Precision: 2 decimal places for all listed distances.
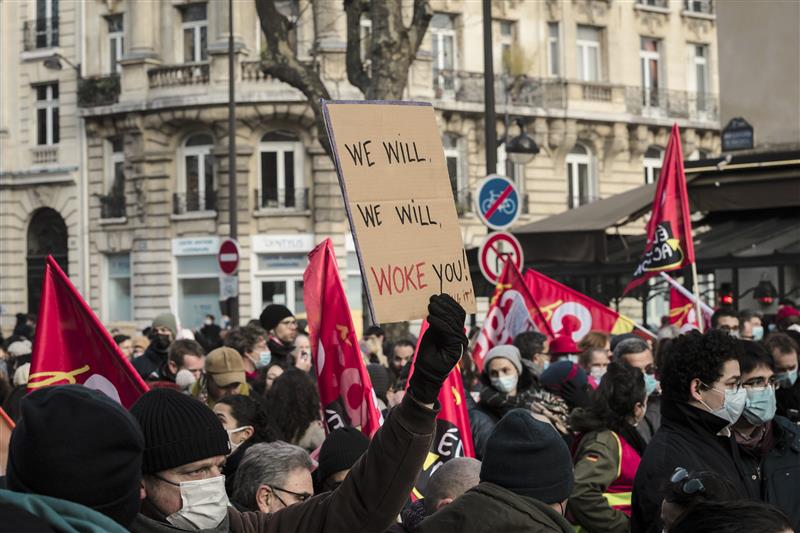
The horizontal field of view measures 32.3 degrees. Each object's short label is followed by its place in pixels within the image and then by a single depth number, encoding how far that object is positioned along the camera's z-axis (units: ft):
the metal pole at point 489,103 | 52.70
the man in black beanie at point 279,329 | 35.27
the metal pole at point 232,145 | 88.89
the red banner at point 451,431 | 21.01
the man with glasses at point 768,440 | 15.67
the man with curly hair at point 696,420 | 15.01
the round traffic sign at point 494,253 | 42.83
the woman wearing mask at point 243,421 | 19.69
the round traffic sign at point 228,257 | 69.92
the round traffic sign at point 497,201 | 44.86
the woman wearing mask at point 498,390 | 23.53
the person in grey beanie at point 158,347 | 34.77
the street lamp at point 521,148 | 60.39
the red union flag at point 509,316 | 34.91
